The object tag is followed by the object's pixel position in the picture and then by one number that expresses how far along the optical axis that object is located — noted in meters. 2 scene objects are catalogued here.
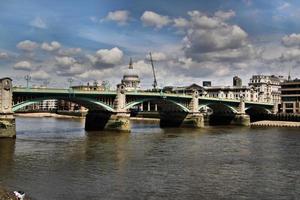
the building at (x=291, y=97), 151.75
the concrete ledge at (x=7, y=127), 66.81
